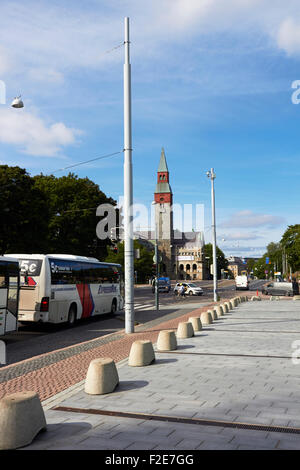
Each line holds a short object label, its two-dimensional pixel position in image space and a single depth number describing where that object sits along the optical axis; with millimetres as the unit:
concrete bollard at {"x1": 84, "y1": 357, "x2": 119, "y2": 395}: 7223
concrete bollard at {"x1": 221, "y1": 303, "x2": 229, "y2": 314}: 23116
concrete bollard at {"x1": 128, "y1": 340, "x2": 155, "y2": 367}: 9562
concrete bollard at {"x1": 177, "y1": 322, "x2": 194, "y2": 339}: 14109
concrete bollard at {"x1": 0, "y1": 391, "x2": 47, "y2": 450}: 4914
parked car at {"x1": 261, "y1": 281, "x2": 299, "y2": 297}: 46188
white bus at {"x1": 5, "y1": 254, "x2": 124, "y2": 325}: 16609
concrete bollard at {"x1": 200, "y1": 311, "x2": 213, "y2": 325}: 17875
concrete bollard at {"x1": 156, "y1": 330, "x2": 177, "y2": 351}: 11547
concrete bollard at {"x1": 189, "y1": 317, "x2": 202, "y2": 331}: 15594
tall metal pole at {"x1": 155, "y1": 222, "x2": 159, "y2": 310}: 24250
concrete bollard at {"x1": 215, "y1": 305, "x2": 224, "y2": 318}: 21500
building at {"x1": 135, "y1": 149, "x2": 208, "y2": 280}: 150375
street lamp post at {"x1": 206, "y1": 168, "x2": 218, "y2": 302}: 34500
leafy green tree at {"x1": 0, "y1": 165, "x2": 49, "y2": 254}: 31422
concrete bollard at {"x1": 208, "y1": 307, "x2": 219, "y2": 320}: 20098
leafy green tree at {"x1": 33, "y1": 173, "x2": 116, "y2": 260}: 40406
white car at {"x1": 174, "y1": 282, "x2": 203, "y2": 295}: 47281
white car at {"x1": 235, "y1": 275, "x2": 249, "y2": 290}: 60866
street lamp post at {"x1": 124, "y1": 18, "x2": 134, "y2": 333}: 15320
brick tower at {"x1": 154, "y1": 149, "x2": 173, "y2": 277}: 150250
